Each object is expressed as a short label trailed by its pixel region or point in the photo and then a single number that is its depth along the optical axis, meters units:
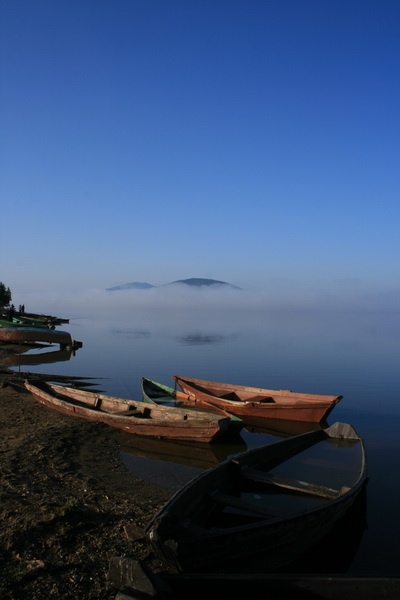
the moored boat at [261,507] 5.72
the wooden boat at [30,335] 44.22
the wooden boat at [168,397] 19.77
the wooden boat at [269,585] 4.80
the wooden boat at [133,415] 13.17
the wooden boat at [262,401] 17.34
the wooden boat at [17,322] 47.97
